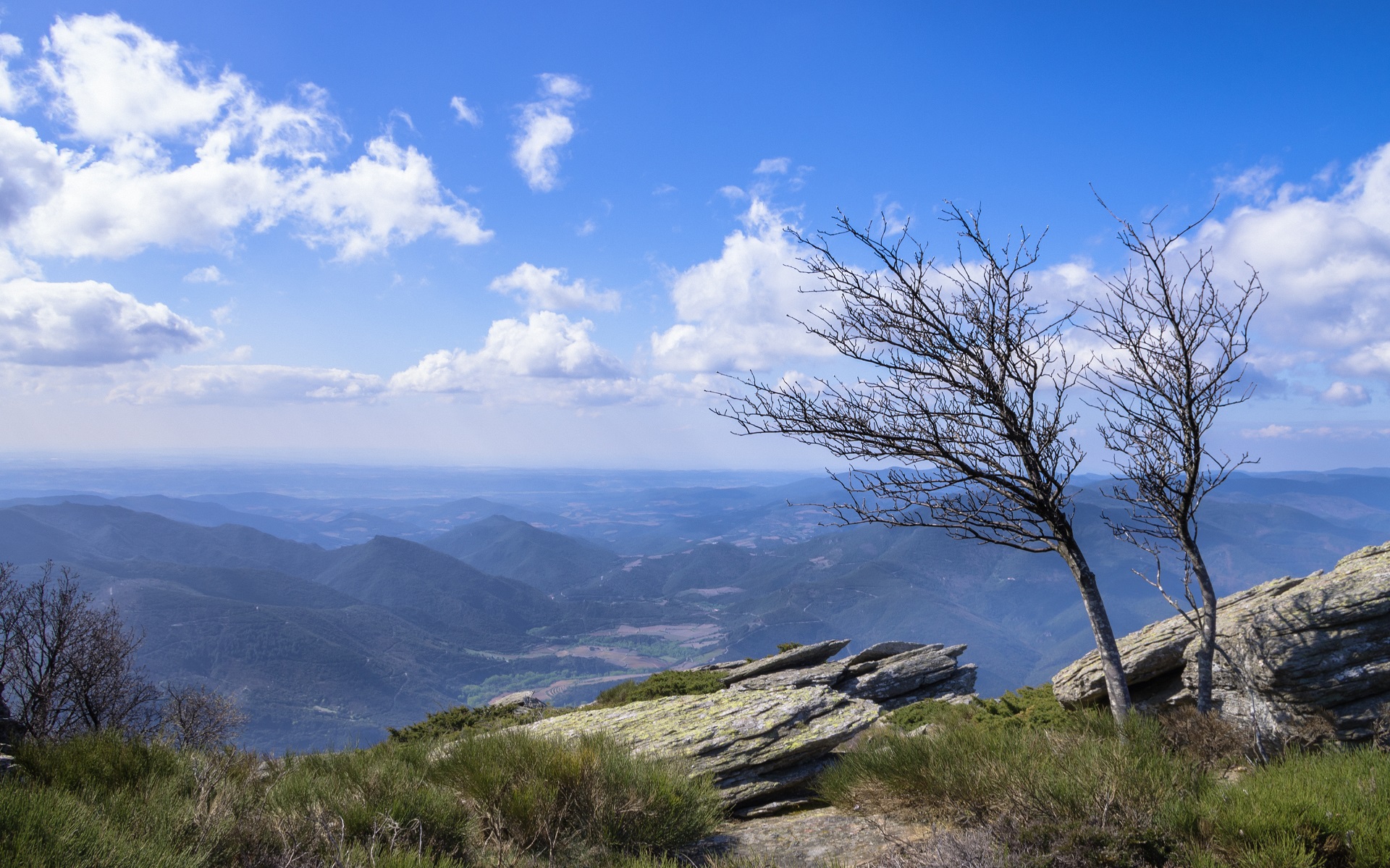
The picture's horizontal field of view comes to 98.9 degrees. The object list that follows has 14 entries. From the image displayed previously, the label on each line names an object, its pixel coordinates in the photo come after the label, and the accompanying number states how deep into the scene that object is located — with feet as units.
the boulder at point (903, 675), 57.93
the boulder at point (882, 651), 64.69
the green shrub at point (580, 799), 19.31
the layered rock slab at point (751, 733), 27.02
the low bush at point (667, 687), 57.72
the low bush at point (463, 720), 51.24
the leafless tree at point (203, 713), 88.28
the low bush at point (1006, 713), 32.14
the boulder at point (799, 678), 53.52
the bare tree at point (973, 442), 27.30
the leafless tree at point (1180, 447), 27.89
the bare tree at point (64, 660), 86.53
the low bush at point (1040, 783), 15.53
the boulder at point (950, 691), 57.11
